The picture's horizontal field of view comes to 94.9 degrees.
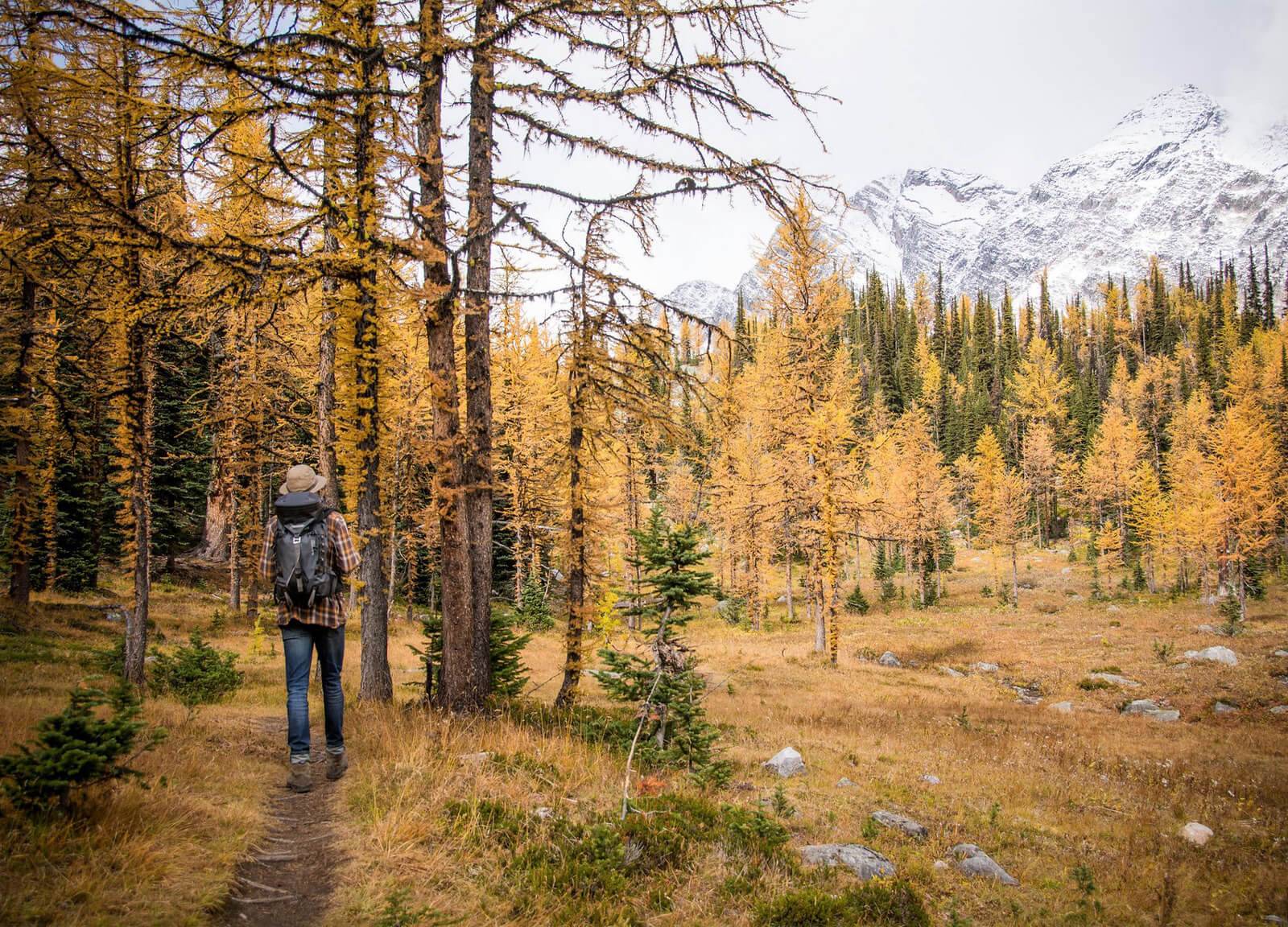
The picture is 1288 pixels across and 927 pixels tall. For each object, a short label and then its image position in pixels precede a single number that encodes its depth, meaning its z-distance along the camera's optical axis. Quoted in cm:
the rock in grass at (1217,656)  2310
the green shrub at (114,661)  1045
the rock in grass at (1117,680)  2062
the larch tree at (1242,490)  3569
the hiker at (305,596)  502
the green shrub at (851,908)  408
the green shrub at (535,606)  2779
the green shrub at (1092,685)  2018
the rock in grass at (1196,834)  821
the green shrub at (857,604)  3938
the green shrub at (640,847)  379
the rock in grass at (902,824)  732
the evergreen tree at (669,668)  773
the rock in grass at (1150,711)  1686
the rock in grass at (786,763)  967
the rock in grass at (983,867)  628
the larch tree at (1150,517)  4488
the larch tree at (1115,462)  5119
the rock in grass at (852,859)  553
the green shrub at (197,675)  941
